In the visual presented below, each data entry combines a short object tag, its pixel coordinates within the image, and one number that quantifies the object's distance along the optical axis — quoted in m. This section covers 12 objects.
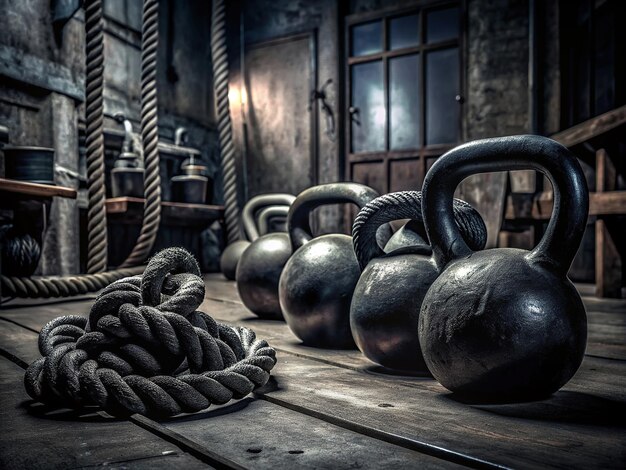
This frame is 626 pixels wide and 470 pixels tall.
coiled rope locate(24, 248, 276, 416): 1.39
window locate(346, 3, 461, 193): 7.05
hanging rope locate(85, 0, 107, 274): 4.42
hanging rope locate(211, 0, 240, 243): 6.00
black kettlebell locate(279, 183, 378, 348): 2.25
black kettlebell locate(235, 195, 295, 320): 3.02
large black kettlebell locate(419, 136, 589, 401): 1.39
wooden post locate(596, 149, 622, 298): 4.10
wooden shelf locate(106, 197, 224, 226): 5.51
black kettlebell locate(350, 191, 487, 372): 1.80
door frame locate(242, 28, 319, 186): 7.80
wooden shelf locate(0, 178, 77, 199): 3.71
